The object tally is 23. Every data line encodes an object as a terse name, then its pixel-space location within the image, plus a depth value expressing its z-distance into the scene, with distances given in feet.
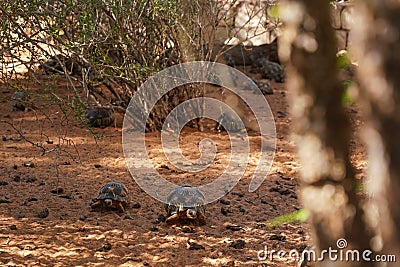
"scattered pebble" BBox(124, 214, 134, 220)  23.20
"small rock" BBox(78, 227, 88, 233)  21.61
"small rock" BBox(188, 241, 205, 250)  20.88
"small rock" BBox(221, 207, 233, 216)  24.18
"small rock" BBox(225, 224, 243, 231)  22.68
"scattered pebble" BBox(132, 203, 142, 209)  24.25
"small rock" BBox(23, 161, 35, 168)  28.37
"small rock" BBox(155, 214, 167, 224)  23.02
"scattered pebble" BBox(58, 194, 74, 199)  24.85
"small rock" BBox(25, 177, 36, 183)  26.55
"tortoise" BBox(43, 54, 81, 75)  43.98
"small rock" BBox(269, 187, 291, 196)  26.61
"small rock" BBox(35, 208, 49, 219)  22.49
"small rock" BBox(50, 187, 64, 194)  25.36
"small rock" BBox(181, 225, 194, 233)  22.27
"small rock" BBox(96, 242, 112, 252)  20.30
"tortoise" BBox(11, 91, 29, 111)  37.68
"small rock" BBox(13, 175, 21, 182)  26.58
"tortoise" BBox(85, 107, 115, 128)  35.32
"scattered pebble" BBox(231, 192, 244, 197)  26.32
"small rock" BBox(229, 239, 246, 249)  21.03
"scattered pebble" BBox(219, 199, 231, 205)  25.38
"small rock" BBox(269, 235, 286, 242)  22.03
